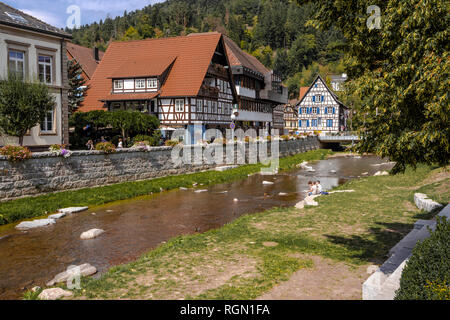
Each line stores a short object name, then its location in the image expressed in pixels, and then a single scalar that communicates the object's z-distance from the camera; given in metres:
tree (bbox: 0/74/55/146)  19.58
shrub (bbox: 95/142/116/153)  22.05
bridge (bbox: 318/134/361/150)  59.33
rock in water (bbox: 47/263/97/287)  8.65
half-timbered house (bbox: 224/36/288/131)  49.88
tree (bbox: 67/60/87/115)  39.97
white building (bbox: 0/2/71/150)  22.33
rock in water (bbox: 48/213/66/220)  15.66
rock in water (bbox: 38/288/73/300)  6.96
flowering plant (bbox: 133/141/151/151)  24.79
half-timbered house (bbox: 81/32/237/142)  39.38
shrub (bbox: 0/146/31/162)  16.66
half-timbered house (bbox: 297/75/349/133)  72.50
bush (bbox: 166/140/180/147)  27.73
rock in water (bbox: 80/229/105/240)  12.78
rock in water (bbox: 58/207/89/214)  16.72
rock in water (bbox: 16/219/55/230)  14.16
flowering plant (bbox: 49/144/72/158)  19.13
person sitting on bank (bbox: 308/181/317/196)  19.52
